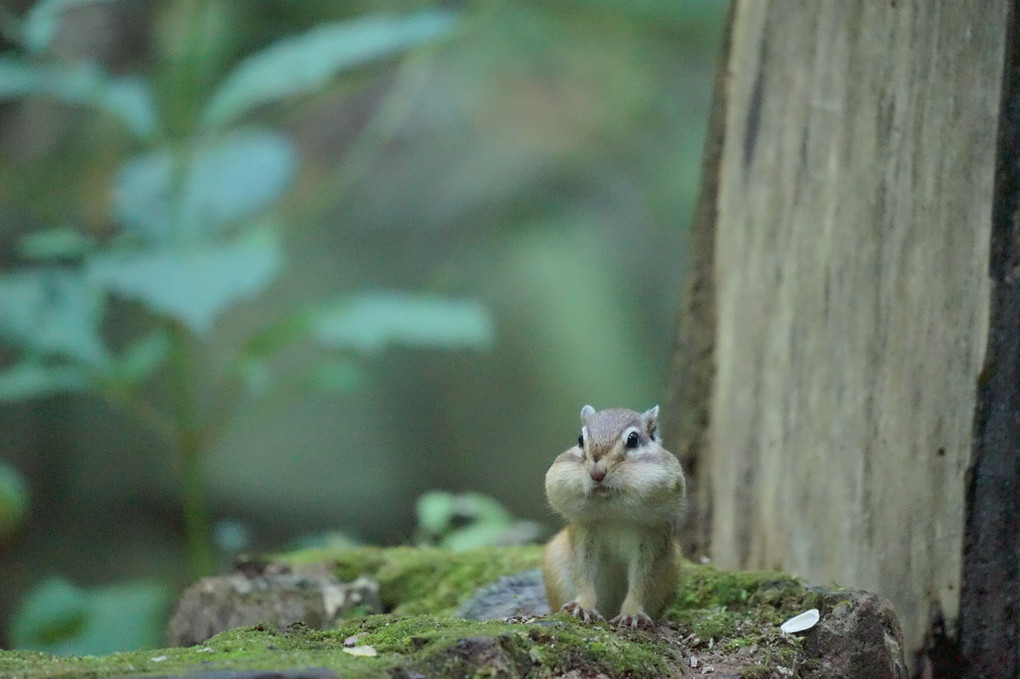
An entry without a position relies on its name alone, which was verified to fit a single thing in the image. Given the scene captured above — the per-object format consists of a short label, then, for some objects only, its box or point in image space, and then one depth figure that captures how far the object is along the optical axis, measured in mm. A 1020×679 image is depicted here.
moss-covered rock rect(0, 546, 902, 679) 3658
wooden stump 5043
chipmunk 4824
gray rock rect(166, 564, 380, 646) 6473
